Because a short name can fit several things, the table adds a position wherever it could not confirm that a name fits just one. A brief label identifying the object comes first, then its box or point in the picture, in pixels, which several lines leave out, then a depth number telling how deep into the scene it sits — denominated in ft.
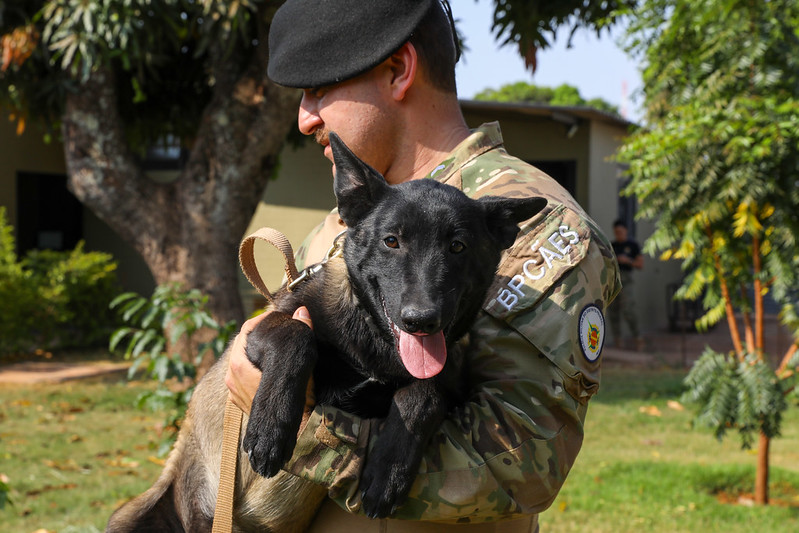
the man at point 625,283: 42.83
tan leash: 6.53
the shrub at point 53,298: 36.37
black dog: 5.49
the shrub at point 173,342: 15.83
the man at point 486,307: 5.55
